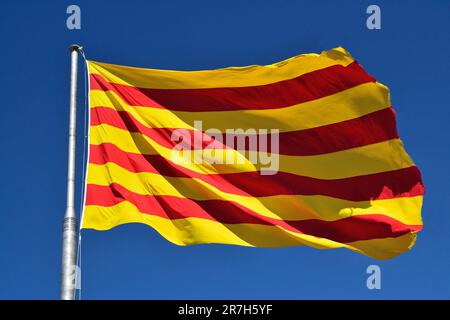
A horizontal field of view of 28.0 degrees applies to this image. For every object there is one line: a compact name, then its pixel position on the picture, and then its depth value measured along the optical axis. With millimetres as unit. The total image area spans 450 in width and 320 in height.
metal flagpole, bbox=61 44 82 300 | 11539
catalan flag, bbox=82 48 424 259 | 14328
